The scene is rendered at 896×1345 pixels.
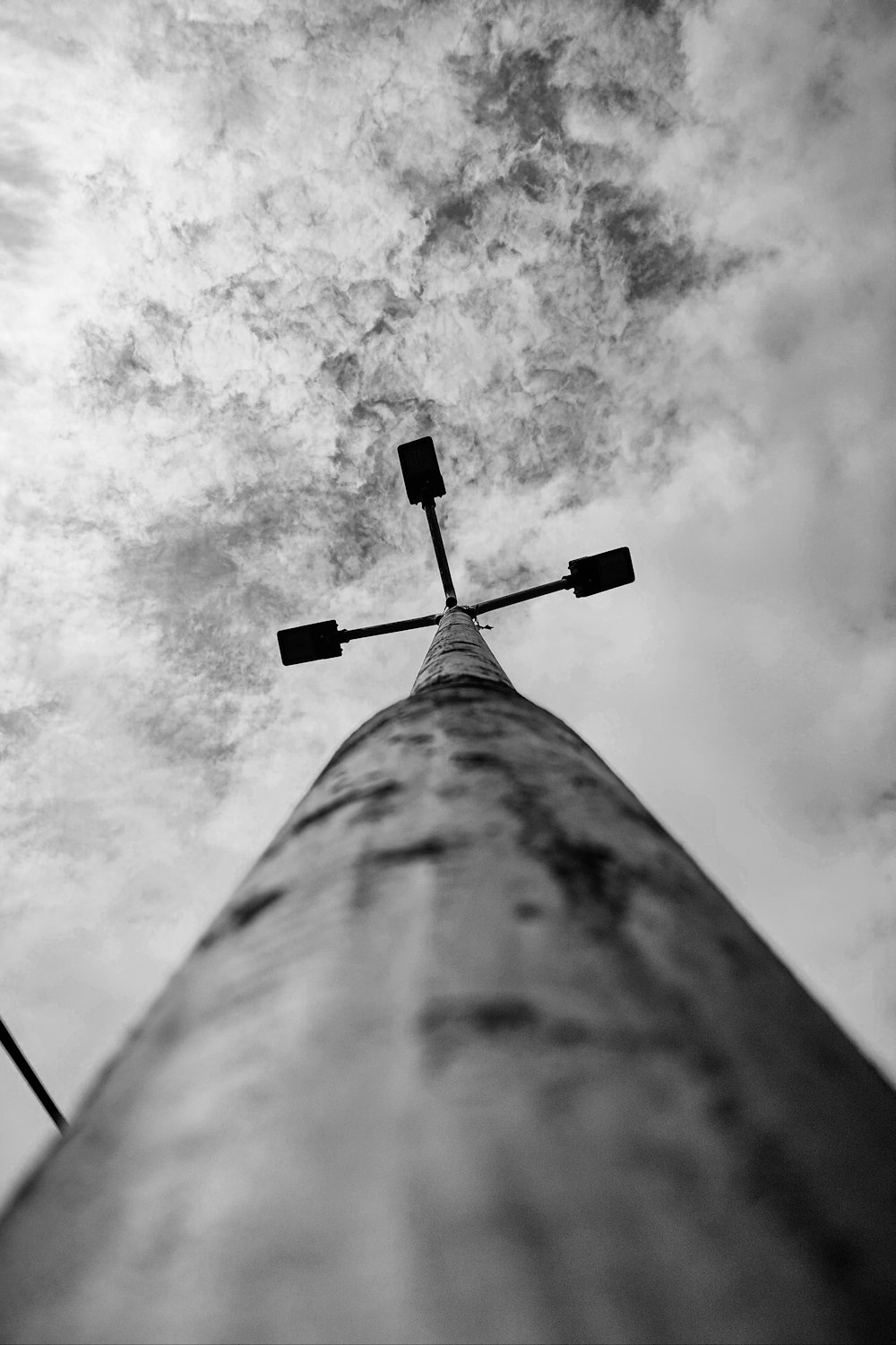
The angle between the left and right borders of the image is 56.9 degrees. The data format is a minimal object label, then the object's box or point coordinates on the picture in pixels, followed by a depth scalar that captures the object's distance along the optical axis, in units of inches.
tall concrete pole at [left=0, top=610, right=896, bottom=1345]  18.8
